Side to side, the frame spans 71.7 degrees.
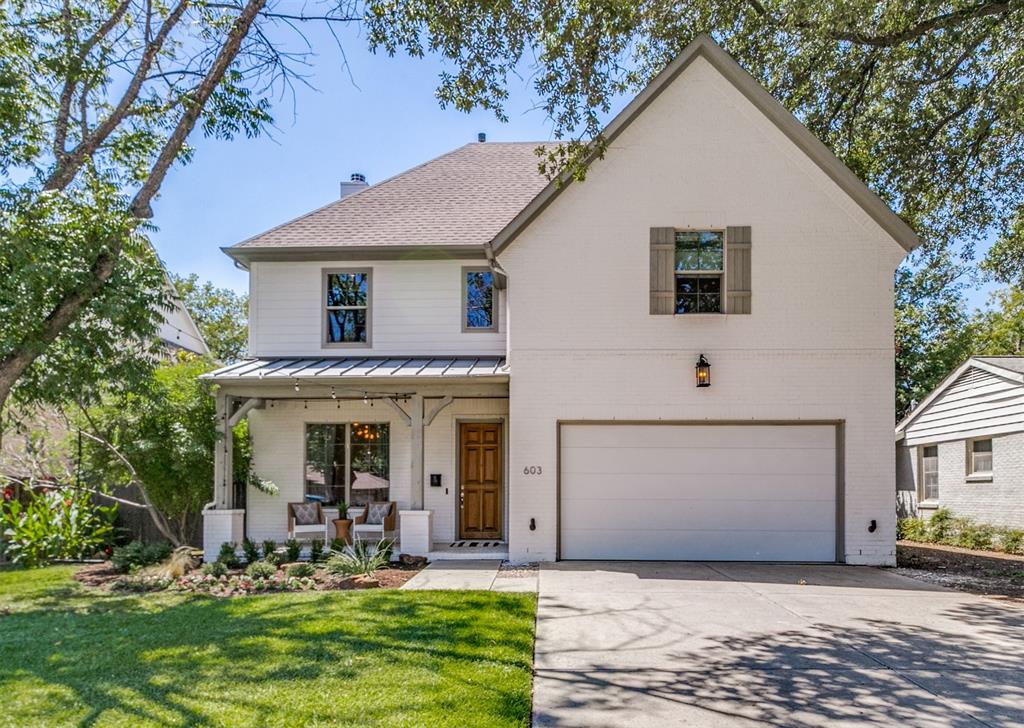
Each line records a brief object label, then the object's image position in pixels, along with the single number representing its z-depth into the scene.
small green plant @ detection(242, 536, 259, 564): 10.30
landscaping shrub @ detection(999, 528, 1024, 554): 12.81
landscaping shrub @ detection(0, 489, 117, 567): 11.12
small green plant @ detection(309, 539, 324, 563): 10.29
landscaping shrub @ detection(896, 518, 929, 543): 16.23
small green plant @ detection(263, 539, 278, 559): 10.28
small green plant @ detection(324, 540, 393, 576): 9.61
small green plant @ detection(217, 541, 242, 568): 10.21
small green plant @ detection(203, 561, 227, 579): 9.64
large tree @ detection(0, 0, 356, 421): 6.47
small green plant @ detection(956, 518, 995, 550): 13.73
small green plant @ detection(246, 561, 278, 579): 9.40
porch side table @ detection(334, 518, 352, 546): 11.38
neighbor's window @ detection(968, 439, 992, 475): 14.77
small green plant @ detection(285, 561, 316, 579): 9.48
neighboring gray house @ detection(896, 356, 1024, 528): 13.76
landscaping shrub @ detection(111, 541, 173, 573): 10.38
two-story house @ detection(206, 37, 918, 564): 10.53
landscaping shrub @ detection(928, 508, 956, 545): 15.18
